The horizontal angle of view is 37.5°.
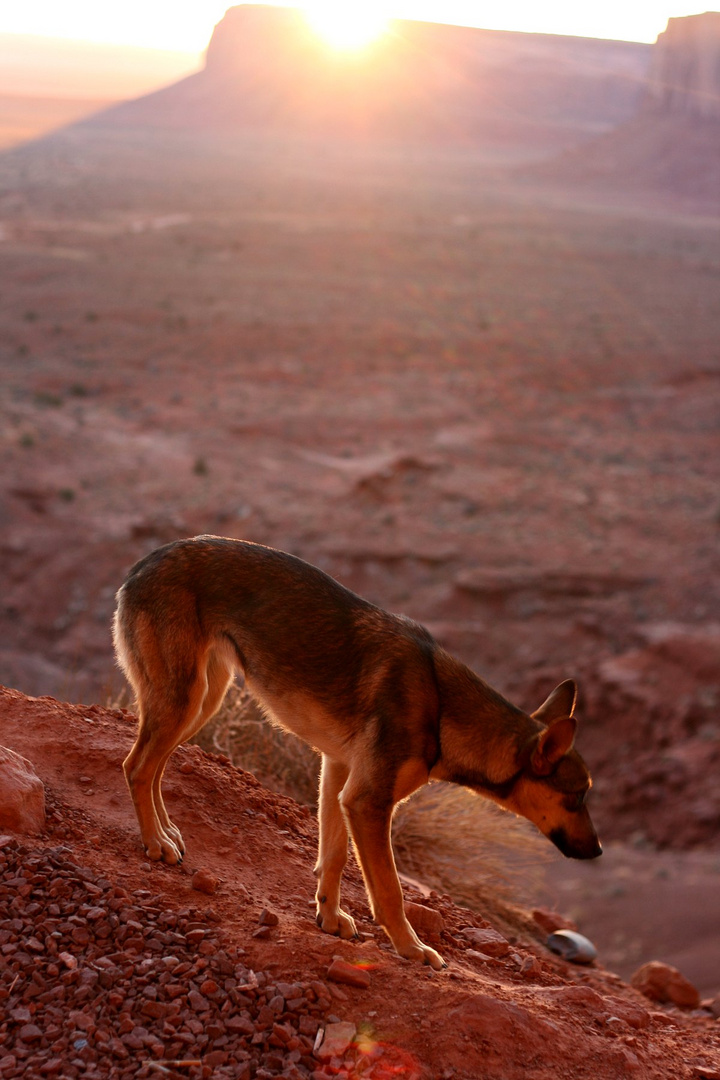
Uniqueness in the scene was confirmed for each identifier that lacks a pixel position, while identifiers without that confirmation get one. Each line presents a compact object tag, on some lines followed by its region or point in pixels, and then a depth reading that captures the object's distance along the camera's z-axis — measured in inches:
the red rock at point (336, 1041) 155.4
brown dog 189.9
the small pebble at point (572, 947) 282.8
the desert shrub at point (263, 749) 313.6
